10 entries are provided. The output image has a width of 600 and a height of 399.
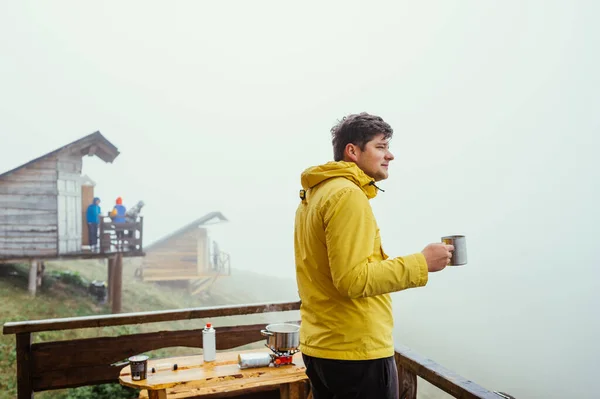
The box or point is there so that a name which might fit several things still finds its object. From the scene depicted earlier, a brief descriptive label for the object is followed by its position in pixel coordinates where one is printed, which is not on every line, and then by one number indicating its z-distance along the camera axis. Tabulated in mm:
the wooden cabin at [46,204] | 12319
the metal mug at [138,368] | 2389
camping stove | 2666
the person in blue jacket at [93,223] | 13312
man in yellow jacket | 1457
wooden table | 2344
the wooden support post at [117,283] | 13223
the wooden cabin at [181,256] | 22662
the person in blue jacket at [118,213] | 13367
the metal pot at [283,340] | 2689
